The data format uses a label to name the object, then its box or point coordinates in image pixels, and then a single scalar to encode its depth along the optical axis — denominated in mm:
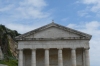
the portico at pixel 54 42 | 35094
